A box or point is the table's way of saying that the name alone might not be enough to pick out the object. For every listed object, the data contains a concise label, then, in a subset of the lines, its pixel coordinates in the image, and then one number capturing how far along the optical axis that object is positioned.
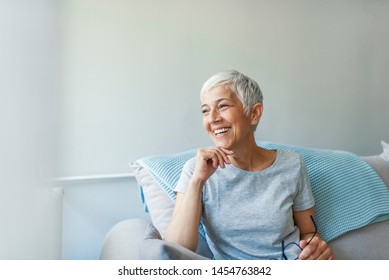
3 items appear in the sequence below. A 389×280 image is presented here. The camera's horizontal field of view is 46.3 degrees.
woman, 1.01
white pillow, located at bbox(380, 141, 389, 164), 1.37
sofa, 1.13
